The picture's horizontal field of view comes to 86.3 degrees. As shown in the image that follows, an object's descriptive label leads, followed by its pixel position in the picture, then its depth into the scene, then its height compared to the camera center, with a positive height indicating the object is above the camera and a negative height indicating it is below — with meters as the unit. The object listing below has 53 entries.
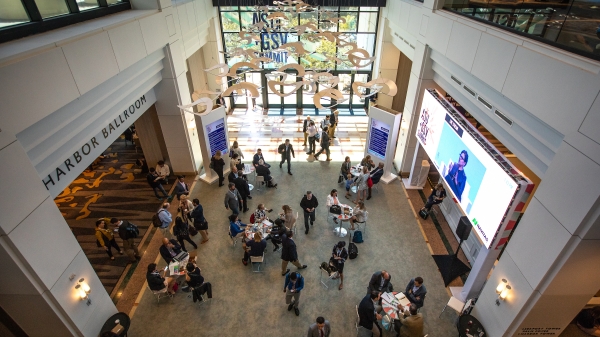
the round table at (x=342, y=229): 8.44 -6.10
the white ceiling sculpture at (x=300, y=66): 7.51 -2.18
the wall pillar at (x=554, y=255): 4.16 -3.70
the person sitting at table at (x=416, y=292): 6.27 -5.49
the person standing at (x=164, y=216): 7.94 -5.23
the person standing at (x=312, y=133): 12.00 -5.29
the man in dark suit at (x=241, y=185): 9.13 -5.29
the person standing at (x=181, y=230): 7.67 -5.40
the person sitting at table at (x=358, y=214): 8.29 -5.47
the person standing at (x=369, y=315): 5.79 -5.44
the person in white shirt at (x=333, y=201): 8.71 -5.43
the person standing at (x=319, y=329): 5.50 -5.31
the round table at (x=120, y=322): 6.02 -5.73
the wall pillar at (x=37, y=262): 4.35 -3.79
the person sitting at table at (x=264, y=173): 10.10 -5.52
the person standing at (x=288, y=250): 7.05 -5.31
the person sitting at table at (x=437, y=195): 8.98 -5.46
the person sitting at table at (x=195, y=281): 6.48 -5.43
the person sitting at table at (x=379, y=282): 6.45 -5.47
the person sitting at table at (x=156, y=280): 6.52 -5.47
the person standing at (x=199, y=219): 8.00 -5.39
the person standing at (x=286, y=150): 11.00 -5.36
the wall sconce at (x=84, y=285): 5.59 -4.74
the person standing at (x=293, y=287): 6.28 -5.40
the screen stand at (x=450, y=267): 7.55 -6.20
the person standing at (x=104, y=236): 7.45 -5.31
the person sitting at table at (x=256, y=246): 7.23 -5.41
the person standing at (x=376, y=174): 9.95 -5.47
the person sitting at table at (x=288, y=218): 7.96 -5.33
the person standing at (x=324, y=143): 11.53 -5.44
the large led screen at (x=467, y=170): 5.76 -3.71
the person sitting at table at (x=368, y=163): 10.15 -5.28
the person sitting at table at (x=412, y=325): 5.51 -5.24
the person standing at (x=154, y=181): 9.69 -5.48
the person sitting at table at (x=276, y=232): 7.94 -5.58
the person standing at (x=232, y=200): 8.60 -5.33
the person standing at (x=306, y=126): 12.41 -5.23
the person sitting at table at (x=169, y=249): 7.06 -5.35
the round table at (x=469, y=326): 6.00 -5.80
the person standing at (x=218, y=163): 10.05 -5.26
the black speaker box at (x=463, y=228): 6.91 -4.83
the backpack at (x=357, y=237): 8.38 -5.99
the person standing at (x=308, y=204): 8.45 -5.31
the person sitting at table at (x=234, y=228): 7.94 -5.50
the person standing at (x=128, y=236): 7.52 -5.40
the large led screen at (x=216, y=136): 10.41 -4.75
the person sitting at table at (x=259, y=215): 8.23 -5.43
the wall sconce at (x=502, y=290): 5.57 -4.83
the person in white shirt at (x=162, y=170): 9.92 -5.29
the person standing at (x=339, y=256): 6.95 -5.33
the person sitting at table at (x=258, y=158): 10.39 -5.24
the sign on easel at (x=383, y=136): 10.02 -4.69
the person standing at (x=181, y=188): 9.21 -5.38
